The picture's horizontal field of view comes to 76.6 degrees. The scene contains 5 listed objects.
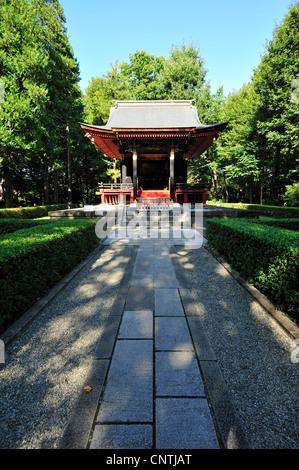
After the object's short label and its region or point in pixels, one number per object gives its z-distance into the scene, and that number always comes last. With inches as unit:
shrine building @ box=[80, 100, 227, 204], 431.8
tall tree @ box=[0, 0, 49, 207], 448.8
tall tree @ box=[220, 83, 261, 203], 775.6
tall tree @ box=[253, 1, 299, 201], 634.8
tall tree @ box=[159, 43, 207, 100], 868.0
